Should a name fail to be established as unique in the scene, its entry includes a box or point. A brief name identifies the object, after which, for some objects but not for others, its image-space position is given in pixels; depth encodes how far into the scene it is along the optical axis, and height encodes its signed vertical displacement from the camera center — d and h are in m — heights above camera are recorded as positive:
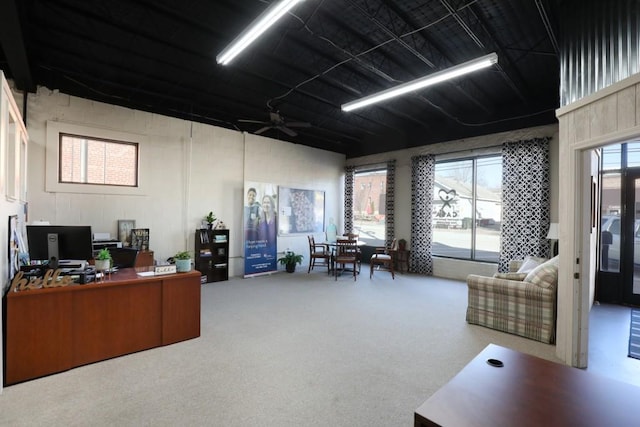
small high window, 4.81 +0.88
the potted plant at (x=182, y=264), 3.39 -0.63
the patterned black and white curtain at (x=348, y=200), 8.61 +0.41
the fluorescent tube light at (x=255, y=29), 2.65 +1.92
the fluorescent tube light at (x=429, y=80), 3.47 +1.88
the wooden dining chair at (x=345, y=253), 6.47 -0.97
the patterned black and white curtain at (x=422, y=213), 6.80 +0.03
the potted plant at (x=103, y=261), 3.04 -0.55
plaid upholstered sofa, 3.36 -1.09
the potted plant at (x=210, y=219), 6.12 -0.16
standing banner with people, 6.61 -0.38
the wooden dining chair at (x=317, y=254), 7.04 -1.03
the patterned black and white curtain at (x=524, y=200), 5.28 +0.30
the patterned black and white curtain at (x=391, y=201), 7.59 +0.34
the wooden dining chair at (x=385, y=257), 6.66 -1.03
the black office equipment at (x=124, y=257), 3.82 -0.62
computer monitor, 2.85 -0.33
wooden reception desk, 2.45 -1.08
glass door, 4.67 -0.43
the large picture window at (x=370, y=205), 8.29 +0.26
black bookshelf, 5.96 -0.90
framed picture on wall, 7.43 +0.05
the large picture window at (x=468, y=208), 6.20 +0.15
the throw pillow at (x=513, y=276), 3.77 -0.82
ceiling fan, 5.19 +1.66
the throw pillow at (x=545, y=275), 3.39 -0.73
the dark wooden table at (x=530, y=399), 1.12 -0.81
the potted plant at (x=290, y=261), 7.16 -1.22
